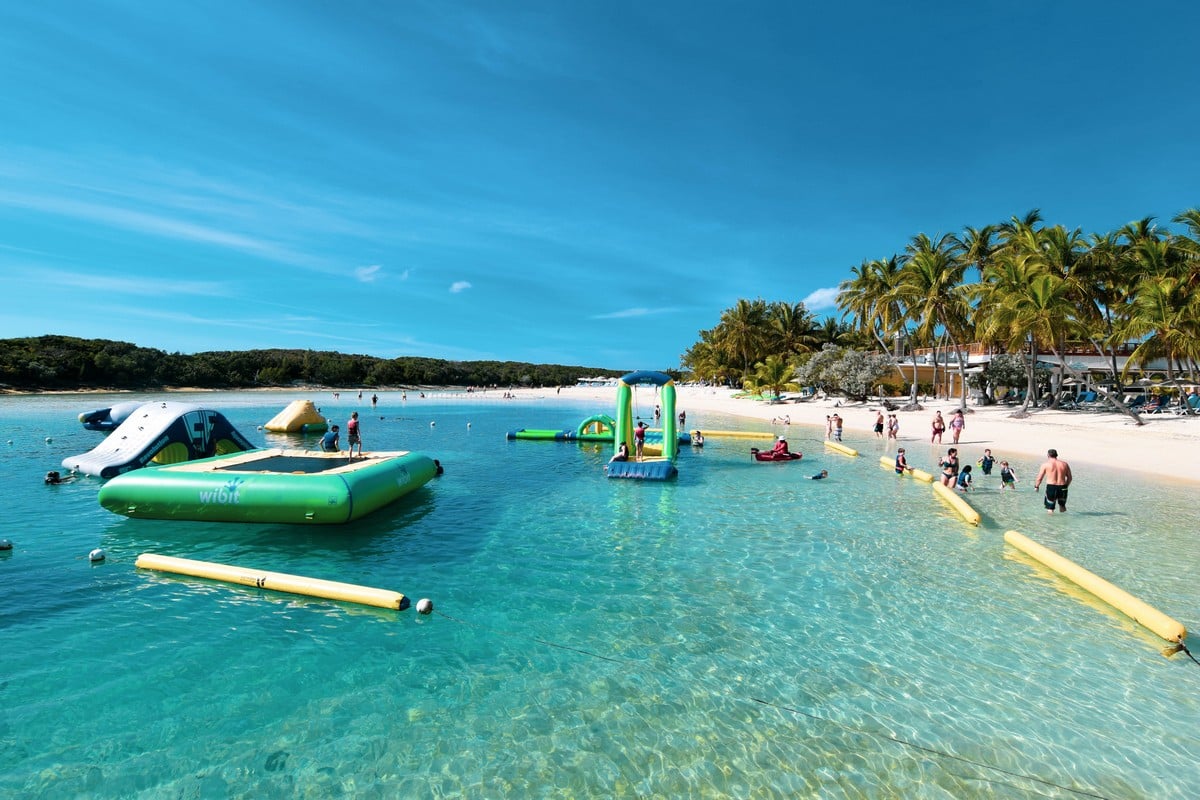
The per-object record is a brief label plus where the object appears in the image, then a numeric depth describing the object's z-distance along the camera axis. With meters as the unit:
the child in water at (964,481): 14.80
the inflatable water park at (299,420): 30.08
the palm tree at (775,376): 57.06
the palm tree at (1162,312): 23.94
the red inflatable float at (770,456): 20.66
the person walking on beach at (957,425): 23.97
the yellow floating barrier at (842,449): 22.53
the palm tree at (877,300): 41.62
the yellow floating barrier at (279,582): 7.44
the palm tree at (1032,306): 27.95
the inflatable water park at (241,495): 10.40
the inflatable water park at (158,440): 15.06
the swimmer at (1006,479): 15.06
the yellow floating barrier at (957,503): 11.92
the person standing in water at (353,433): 15.51
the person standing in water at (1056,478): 12.34
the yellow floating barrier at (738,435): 28.91
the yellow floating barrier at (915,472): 16.62
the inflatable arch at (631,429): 16.59
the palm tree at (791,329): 67.50
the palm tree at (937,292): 36.38
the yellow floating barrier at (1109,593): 6.52
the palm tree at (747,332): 69.00
